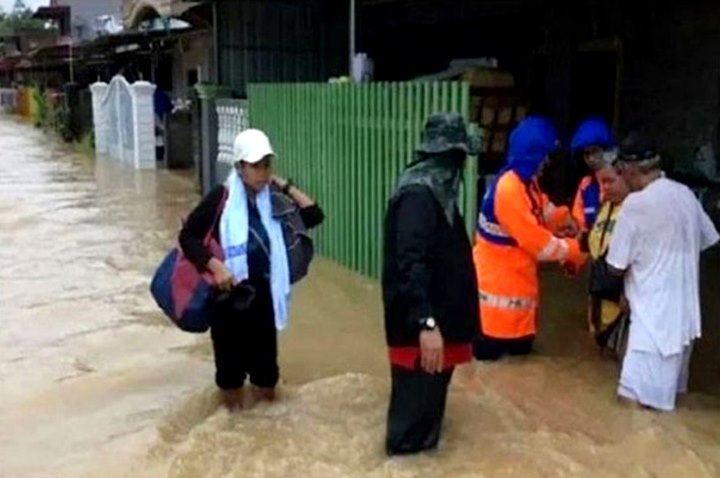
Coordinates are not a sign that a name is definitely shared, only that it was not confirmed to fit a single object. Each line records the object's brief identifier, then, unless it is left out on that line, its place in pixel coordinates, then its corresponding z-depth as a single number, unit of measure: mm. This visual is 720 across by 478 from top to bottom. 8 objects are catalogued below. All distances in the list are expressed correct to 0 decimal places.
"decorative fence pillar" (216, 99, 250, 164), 10961
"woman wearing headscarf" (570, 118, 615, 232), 5594
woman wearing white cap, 4535
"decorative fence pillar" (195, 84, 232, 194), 12016
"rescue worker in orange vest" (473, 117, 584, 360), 4973
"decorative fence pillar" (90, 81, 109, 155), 21344
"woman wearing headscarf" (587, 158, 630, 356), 5039
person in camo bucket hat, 3863
